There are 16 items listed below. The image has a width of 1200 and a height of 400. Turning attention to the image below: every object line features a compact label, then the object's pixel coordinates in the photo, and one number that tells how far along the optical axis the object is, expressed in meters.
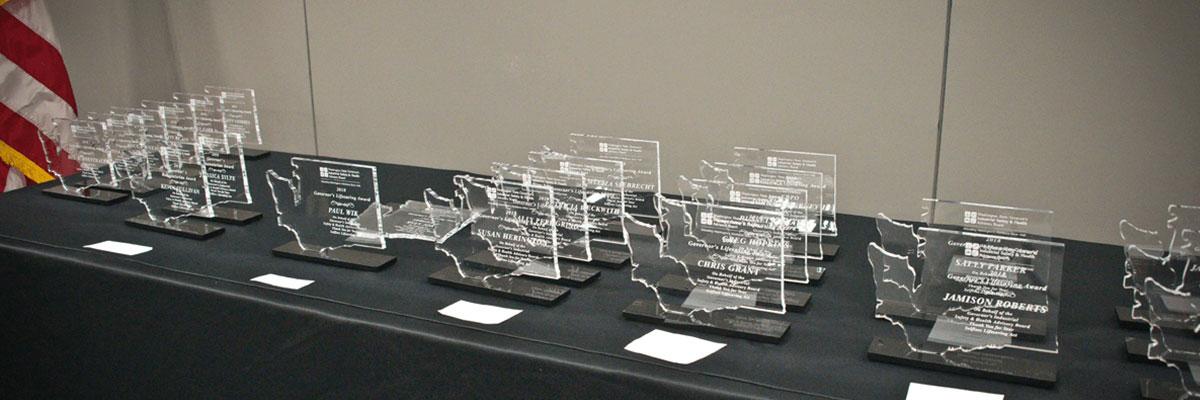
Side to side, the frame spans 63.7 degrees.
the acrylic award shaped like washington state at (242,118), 3.61
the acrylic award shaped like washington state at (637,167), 2.55
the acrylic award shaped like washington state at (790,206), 2.05
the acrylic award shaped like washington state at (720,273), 1.77
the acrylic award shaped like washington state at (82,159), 2.86
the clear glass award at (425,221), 2.47
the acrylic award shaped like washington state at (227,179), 2.55
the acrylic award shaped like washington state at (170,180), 2.58
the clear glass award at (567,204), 2.06
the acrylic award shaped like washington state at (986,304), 1.61
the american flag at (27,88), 3.71
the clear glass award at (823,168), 2.35
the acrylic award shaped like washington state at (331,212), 2.24
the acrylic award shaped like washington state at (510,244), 2.02
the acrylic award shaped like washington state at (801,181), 2.27
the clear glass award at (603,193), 2.31
